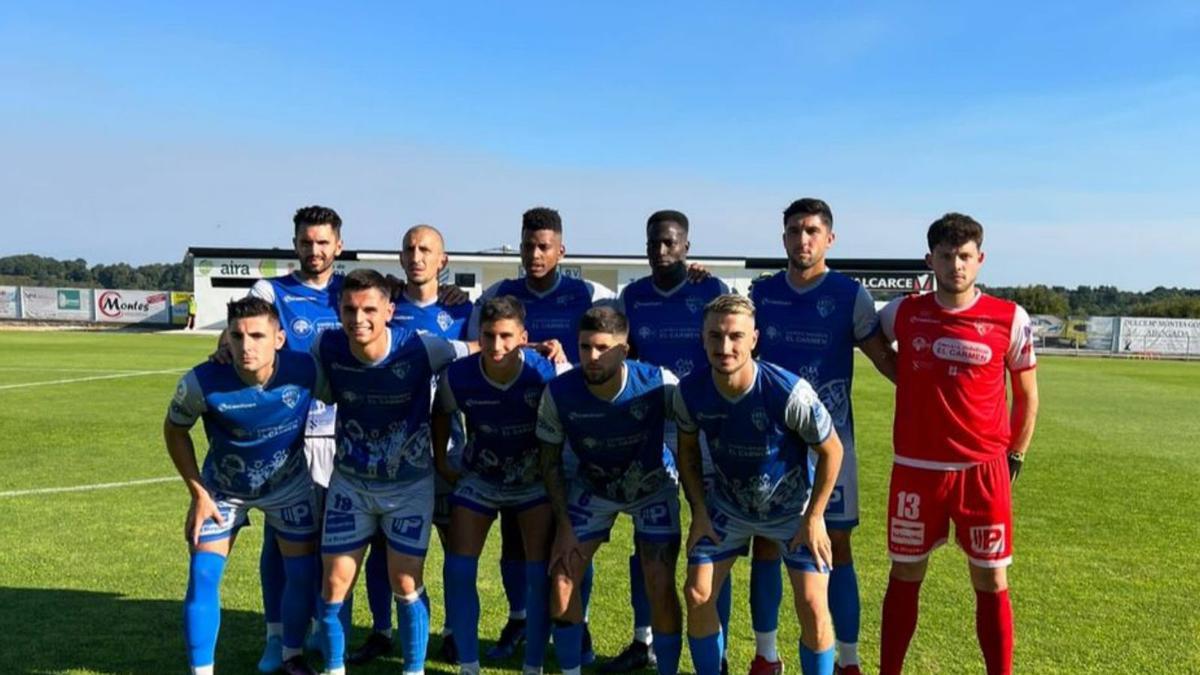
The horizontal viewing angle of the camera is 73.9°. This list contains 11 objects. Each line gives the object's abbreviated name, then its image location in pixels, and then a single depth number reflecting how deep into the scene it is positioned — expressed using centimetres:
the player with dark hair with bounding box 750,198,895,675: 393
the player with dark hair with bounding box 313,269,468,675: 374
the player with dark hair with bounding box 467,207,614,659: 434
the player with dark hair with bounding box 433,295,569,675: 382
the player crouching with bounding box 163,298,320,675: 368
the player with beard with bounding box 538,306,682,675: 363
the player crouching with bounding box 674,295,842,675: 343
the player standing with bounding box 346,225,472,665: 424
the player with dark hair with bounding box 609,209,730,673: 434
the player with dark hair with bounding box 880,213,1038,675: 358
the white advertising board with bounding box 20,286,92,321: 4391
